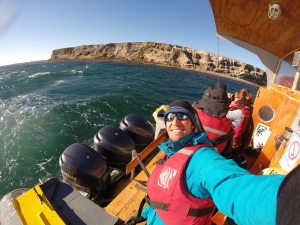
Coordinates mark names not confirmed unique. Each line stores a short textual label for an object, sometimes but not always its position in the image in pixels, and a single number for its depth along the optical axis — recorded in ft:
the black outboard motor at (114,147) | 11.21
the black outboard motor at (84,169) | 9.27
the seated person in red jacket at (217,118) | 7.84
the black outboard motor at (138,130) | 13.28
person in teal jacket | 2.00
